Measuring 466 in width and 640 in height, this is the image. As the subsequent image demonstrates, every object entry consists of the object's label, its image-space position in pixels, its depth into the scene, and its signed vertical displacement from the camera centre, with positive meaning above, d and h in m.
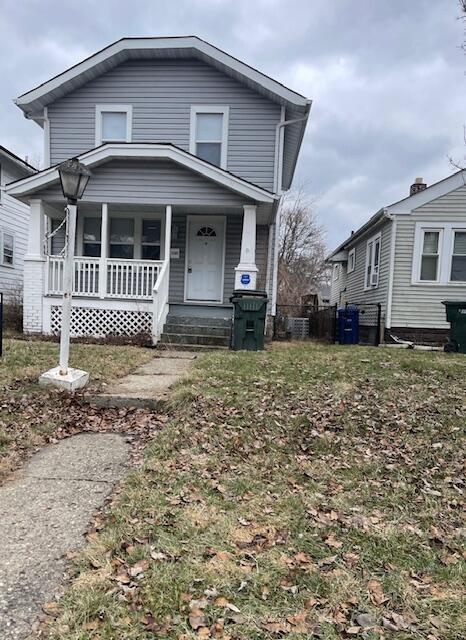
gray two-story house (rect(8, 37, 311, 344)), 9.74 +2.33
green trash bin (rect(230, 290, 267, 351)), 8.83 -0.75
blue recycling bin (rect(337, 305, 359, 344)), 12.30 -0.94
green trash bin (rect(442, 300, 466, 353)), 10.09 -0.59
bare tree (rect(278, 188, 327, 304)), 32.62 +4.06
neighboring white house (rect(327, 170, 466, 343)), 11.69 +1.10
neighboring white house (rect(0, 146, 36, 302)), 15.58 +1.96
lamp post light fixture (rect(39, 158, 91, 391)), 5.16 +0.05
